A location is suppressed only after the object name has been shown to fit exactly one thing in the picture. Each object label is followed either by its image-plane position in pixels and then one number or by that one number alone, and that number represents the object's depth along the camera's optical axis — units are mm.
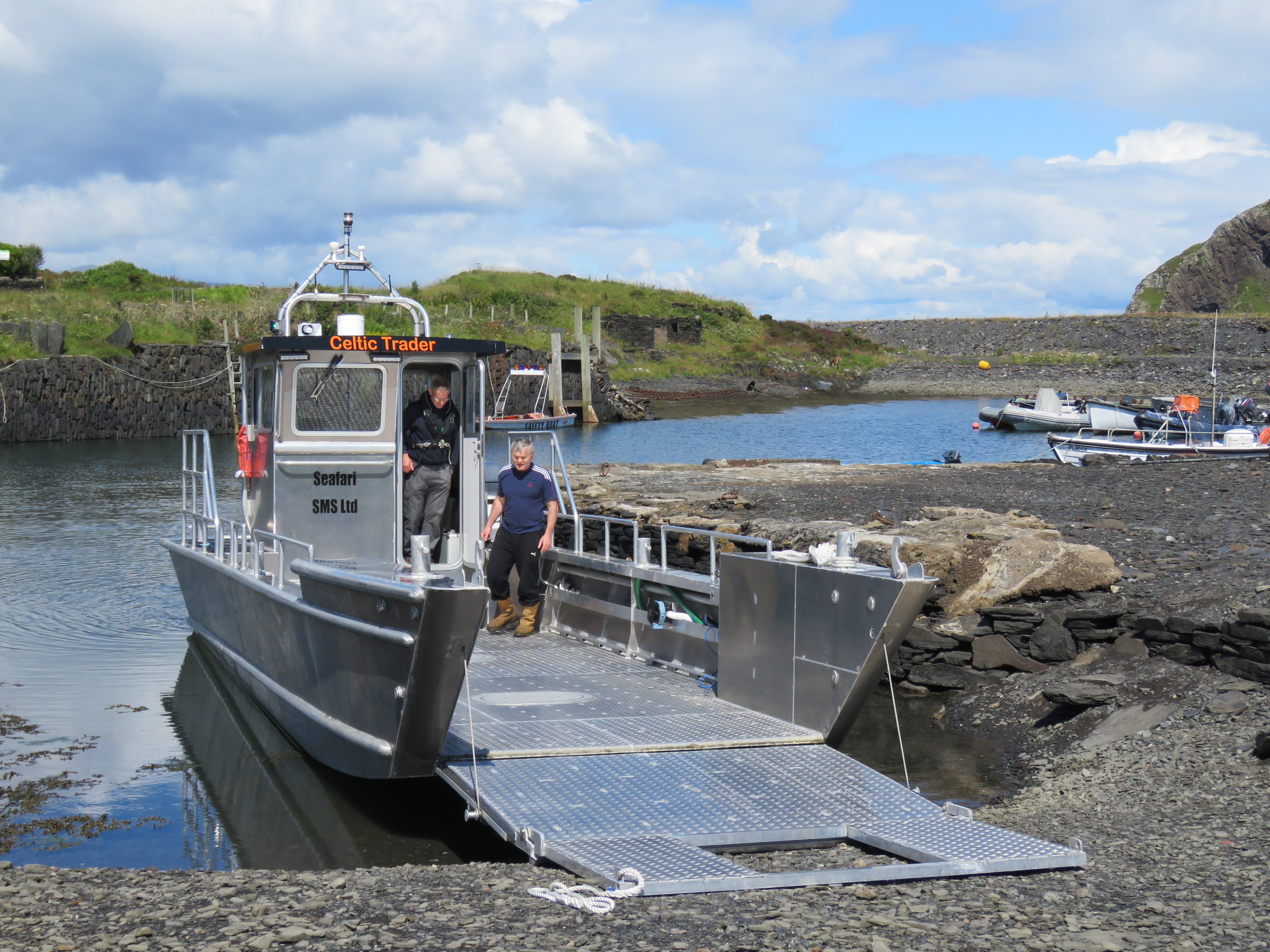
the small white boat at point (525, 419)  42625
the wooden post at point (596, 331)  61531
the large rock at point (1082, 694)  8500
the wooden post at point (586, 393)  56094
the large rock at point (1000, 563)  10352
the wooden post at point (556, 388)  53125
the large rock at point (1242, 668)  7969
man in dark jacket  9930
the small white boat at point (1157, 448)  25984
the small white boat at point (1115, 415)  36312
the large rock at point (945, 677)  10000
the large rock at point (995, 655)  9938
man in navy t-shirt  9547
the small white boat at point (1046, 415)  45562
